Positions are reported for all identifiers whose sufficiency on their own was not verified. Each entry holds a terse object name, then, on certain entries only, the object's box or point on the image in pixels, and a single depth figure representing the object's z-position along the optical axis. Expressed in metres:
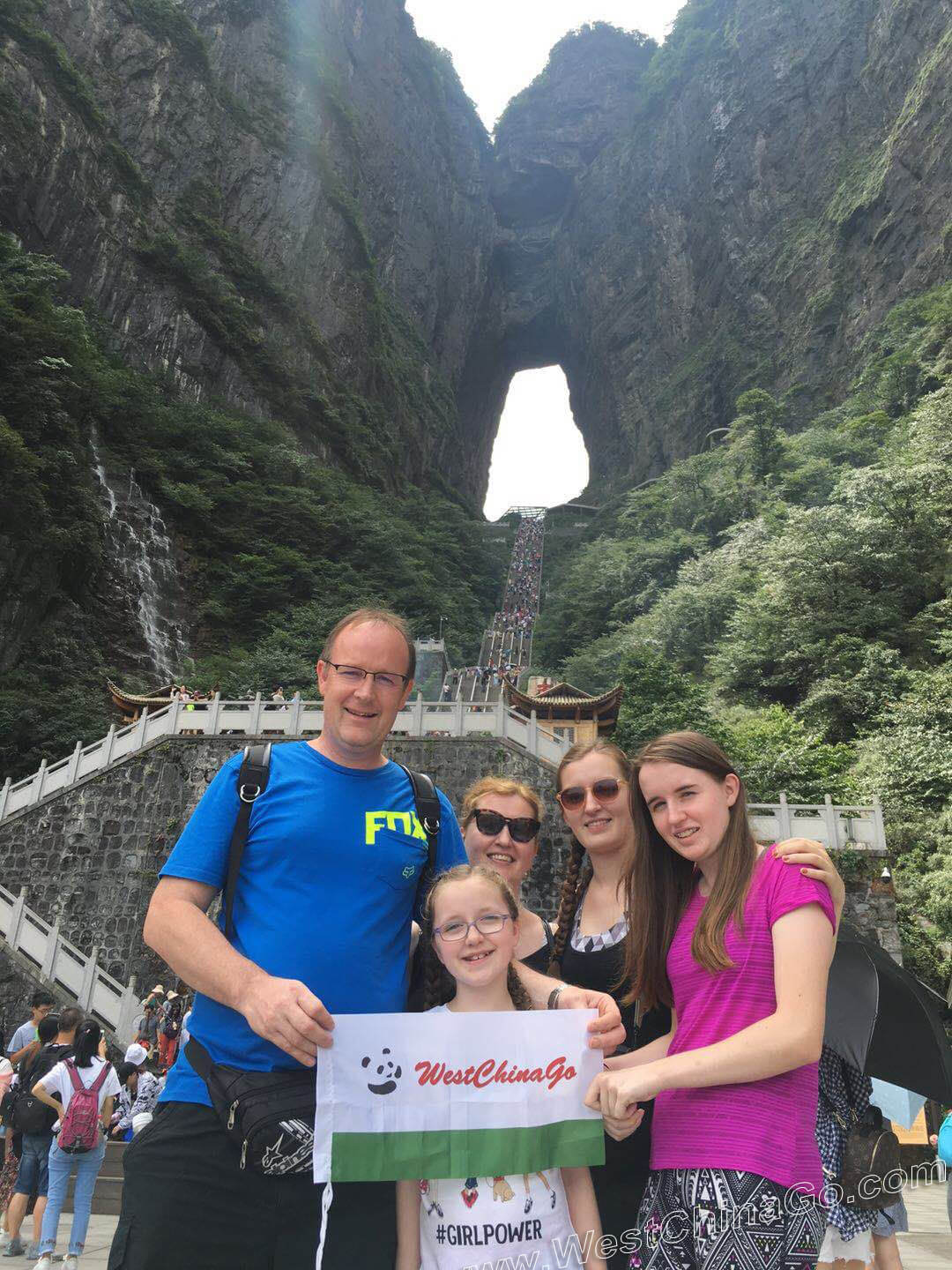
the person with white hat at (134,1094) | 6.96
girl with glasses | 1.85
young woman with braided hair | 2.25
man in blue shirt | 1.77
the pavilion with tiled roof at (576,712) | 18.78
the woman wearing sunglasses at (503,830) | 3.01
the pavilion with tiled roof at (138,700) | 18.14
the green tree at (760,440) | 32.81
